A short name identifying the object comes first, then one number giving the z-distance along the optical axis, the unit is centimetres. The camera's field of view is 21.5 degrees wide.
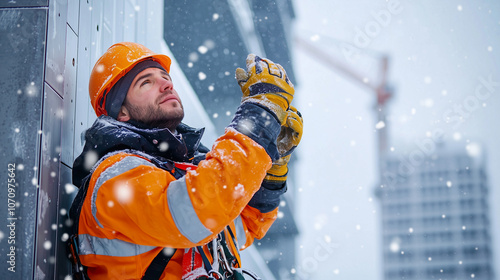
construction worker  279
